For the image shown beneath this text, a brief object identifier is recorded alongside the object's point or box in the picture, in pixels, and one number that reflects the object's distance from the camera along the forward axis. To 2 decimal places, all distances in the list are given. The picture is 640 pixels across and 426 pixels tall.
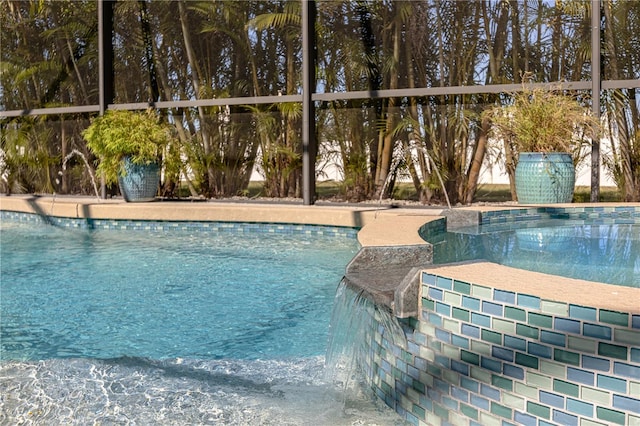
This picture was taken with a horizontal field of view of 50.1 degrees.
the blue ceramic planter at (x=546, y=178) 6.62
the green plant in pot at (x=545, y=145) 6.63
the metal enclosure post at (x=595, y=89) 7.25
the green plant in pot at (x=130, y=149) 8.58
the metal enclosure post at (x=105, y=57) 9.82
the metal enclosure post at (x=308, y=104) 8.32
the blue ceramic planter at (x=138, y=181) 8.64
